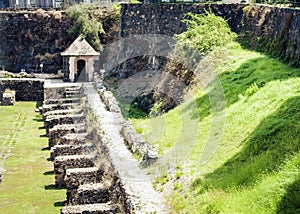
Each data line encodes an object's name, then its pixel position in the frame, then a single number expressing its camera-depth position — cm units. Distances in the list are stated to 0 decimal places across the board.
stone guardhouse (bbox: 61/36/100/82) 3353
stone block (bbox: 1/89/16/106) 3172
